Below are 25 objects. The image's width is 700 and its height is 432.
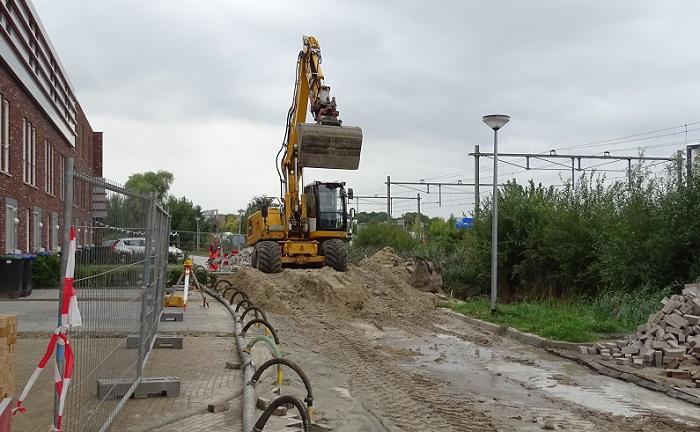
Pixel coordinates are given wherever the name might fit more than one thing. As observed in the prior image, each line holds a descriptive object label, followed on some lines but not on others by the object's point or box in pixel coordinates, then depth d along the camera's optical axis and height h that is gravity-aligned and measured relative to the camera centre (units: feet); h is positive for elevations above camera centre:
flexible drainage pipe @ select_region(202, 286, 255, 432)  19.86 -5.16
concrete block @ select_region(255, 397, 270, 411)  22.52 -5.44
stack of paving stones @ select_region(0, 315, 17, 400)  12.21 -2.13
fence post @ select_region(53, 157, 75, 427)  12.88 +0.32
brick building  72.08 +13.46
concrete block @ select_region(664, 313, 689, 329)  36.52 -4.55
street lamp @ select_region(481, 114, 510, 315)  52.95 +5.23
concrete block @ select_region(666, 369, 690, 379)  32.74 -6.53
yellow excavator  73.20 +2.33
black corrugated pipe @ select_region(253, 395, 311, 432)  15.98 -4.13
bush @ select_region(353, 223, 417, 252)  123.85 -0.36
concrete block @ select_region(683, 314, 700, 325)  36.14 -4.38
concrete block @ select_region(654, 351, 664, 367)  35.50 -6.28
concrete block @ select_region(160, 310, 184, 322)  45.83 -5.29
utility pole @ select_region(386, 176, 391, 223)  153.89 +8.98
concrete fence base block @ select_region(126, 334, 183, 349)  34.95 -5.32
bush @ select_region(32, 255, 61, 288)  70.28 -3.62
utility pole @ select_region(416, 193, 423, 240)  132.98 +1.01
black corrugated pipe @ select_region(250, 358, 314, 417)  20.26 -4.34
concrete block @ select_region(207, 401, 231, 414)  22.31 -5.51
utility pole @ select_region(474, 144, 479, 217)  93.42 +9.15
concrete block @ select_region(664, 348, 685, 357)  34.78 -5.86
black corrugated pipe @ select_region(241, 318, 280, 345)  31.68 -4.49
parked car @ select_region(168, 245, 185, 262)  111.18 -3.14
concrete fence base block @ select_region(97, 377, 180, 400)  23.88 -5.22
